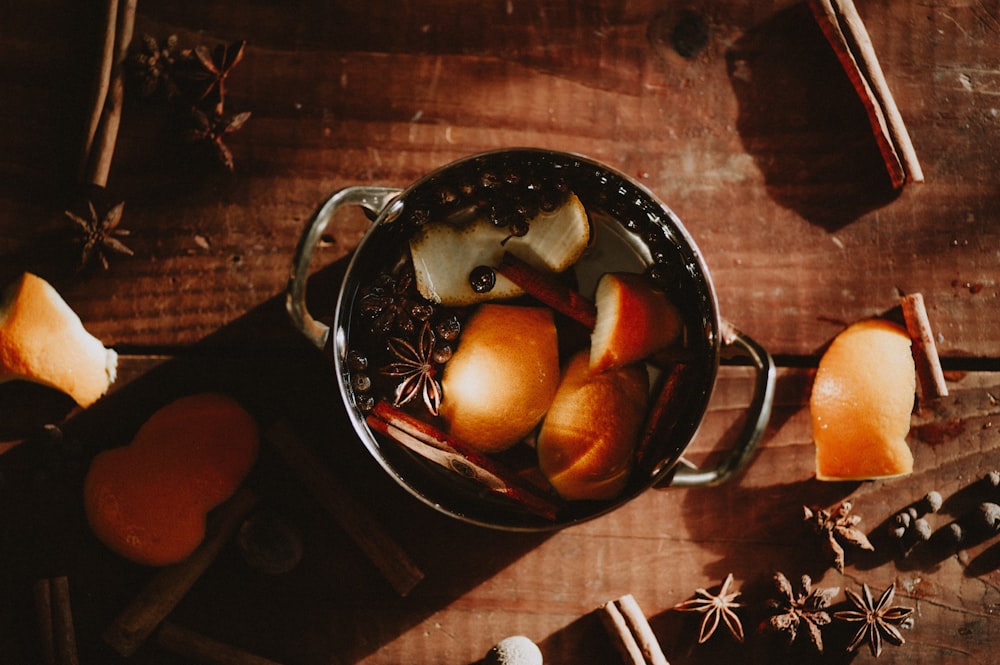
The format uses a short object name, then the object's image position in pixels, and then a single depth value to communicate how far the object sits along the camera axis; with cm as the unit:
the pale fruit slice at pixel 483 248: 60
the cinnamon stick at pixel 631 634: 60
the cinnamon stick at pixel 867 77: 62
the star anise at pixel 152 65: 61
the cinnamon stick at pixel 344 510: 60
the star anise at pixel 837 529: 62
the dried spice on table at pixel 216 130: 61
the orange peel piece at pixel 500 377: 58
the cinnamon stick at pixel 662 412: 59
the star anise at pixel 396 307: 59
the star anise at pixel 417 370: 59
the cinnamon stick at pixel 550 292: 59
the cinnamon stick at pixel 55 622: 60
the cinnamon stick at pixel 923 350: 61
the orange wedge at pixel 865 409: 60
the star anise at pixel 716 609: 61
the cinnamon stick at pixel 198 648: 60
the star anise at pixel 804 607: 61
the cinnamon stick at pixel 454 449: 58
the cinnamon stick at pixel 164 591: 60
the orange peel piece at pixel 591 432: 58
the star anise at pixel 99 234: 61
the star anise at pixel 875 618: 61
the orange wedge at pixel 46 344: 59
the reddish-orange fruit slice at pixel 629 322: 58
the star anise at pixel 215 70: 61
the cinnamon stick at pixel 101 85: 61
